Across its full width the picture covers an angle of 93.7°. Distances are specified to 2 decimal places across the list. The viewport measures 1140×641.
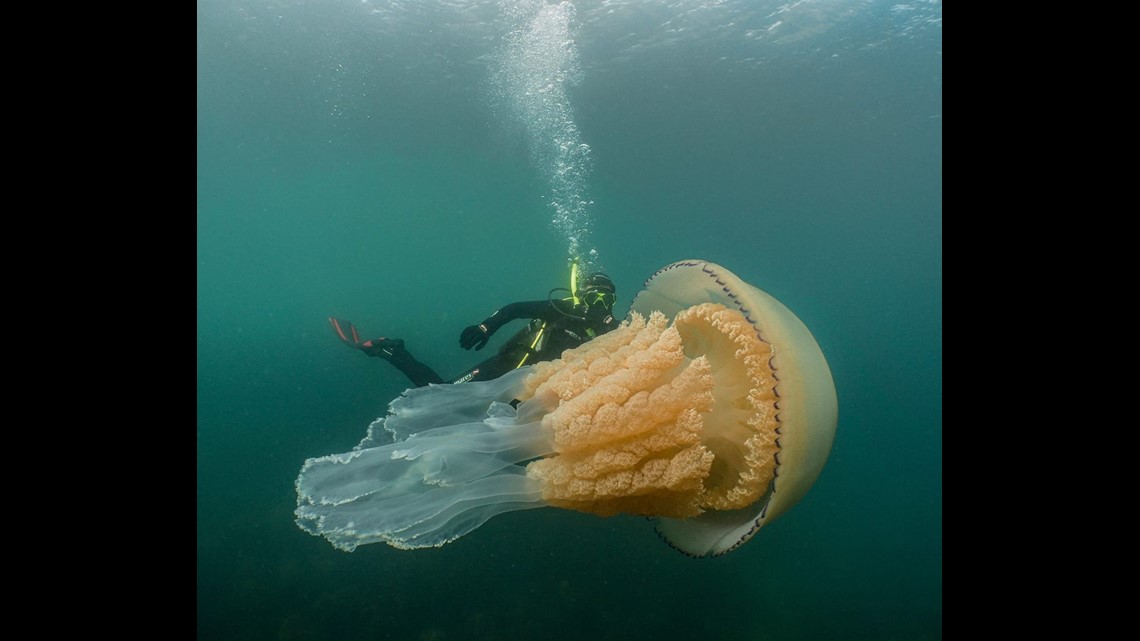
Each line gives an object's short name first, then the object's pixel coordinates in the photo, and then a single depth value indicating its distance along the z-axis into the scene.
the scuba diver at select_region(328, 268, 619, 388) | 5.24
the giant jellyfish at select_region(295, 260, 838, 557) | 2.23
